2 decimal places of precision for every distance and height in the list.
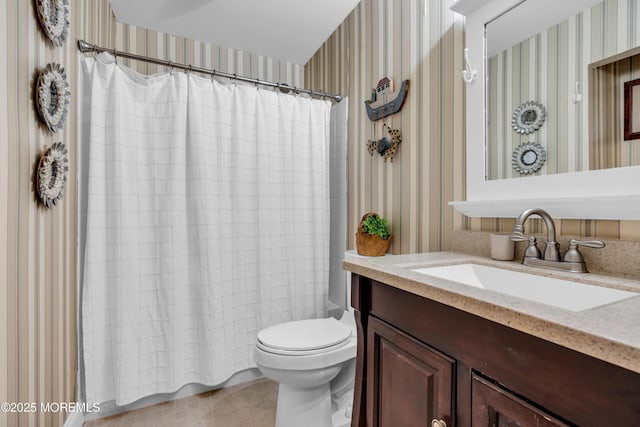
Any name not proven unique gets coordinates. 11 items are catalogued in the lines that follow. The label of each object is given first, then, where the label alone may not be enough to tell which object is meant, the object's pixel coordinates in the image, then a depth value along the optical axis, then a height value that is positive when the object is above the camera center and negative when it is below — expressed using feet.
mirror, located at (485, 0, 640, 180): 2.85 +1.25
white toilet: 4.53 -2.20
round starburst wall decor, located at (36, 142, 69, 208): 3.60 +0.50
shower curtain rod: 5.07 +2.70
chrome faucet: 2.82 -0.37
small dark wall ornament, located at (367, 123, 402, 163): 5.36 +1.23
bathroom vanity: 1.43 -0.87
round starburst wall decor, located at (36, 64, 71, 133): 3.52 +1.44
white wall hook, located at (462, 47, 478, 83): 3.97 +1.77
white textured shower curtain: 5.39 -0.19
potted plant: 5.27 -0.40
